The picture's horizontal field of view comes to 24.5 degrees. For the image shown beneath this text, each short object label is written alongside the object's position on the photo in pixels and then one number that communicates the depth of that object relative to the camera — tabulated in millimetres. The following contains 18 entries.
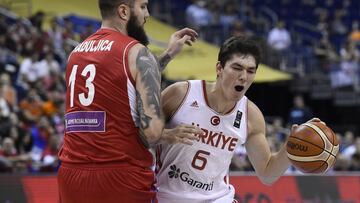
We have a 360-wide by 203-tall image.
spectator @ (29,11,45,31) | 18609
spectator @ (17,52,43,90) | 15469
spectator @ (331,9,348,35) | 25203
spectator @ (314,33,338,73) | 22683
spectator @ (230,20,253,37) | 22625
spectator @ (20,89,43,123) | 13406
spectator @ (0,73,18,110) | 13664
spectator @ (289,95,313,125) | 17562
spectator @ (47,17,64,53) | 18186
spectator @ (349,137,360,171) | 14734
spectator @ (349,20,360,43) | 24083
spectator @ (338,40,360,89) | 21844
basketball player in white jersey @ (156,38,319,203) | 5473
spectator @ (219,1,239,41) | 24156
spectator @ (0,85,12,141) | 12133
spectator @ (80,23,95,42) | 17177
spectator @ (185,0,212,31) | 24422
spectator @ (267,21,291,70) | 23141
